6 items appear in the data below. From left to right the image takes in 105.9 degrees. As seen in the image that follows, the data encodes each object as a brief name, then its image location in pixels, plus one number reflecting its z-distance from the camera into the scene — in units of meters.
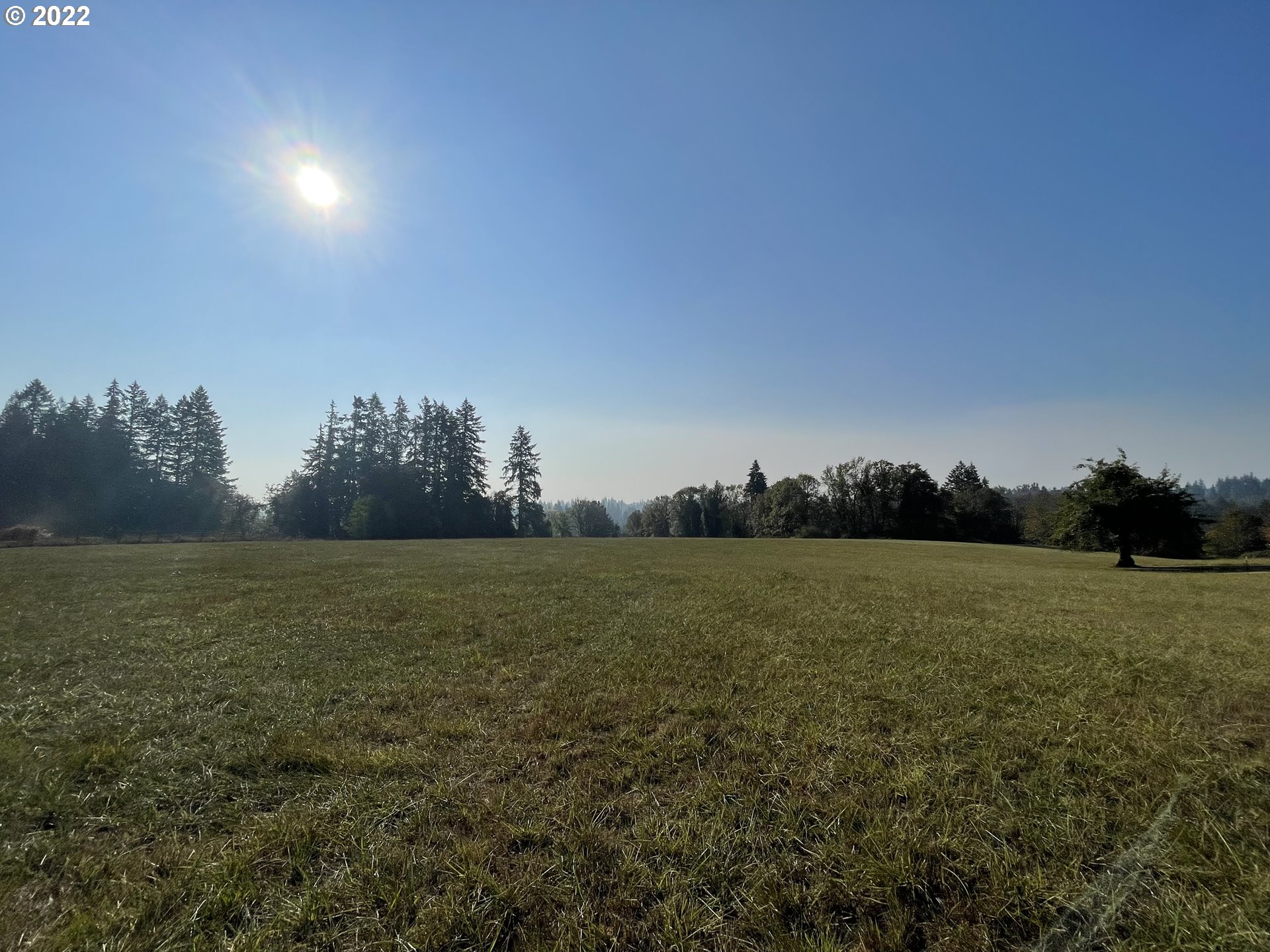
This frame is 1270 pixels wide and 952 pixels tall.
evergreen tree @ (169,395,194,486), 58.12
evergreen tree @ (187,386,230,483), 59.66
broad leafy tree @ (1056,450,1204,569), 26.23
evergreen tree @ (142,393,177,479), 57.22
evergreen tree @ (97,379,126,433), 55.78
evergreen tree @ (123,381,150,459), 56.59
